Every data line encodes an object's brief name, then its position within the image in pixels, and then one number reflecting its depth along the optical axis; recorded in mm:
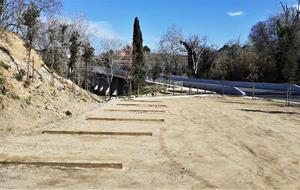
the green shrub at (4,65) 11493
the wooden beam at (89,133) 8785
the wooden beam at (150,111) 14009
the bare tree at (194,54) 43549
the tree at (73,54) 23862
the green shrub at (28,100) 10634
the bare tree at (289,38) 31711
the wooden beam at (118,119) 11377
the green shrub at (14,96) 10290
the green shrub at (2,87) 10272
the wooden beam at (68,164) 5860
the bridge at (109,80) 37905
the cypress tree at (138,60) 25710
